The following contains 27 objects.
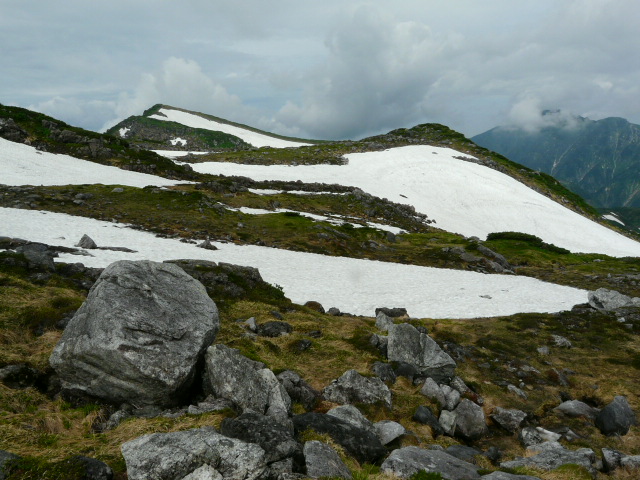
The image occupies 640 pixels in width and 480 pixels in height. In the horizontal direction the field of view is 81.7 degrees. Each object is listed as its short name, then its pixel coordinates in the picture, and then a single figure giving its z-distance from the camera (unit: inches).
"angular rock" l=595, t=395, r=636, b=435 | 552.7
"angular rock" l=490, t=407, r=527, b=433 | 559.3
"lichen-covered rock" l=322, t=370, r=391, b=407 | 513.0
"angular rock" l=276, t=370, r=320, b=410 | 477.1
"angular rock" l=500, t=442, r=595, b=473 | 415.2
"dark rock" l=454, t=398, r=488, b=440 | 533.0
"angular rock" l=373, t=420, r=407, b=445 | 429.4
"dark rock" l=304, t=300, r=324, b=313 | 947.1
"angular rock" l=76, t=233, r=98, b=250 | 1011.5
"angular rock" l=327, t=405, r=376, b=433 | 429.7
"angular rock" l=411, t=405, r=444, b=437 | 509.0
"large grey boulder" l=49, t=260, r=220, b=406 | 370.3
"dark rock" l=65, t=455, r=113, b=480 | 266.7
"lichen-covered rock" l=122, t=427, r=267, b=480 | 264.2
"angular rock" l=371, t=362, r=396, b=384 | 609.9
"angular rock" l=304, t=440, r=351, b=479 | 293.1
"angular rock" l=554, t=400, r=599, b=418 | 598.5
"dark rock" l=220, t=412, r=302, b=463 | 303.4
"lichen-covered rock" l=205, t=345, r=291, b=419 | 402.0
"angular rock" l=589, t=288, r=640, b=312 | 1130.7
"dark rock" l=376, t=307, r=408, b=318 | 971.3
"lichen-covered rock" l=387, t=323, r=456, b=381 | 641.6
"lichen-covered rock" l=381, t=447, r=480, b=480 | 327.9
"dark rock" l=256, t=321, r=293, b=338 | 706.2
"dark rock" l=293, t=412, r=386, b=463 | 372.8
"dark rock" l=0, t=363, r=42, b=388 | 406.3
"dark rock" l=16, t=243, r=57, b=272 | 747.6
